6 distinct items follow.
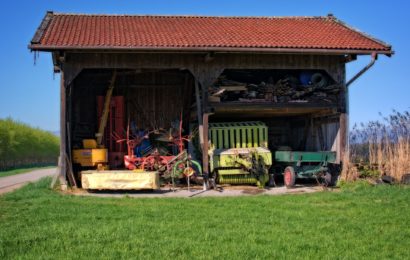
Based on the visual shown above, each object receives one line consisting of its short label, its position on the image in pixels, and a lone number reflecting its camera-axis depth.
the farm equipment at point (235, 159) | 13.70
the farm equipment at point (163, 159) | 13.54
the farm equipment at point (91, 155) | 14.29
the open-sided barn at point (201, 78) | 13.72
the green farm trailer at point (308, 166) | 13.66
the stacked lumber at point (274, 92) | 14.32
